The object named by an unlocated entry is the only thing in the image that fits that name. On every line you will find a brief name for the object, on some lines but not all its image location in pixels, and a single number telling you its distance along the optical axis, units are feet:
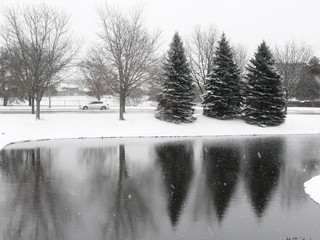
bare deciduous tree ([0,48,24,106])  150.99
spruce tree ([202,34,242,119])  102.42
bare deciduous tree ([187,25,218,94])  128.57
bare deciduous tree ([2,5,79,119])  91.15
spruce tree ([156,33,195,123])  97.09
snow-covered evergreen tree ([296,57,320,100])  187.21
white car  139.66
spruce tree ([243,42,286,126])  100.94
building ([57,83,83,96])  367.06
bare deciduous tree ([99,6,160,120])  97.76
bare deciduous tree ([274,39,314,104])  134.62
